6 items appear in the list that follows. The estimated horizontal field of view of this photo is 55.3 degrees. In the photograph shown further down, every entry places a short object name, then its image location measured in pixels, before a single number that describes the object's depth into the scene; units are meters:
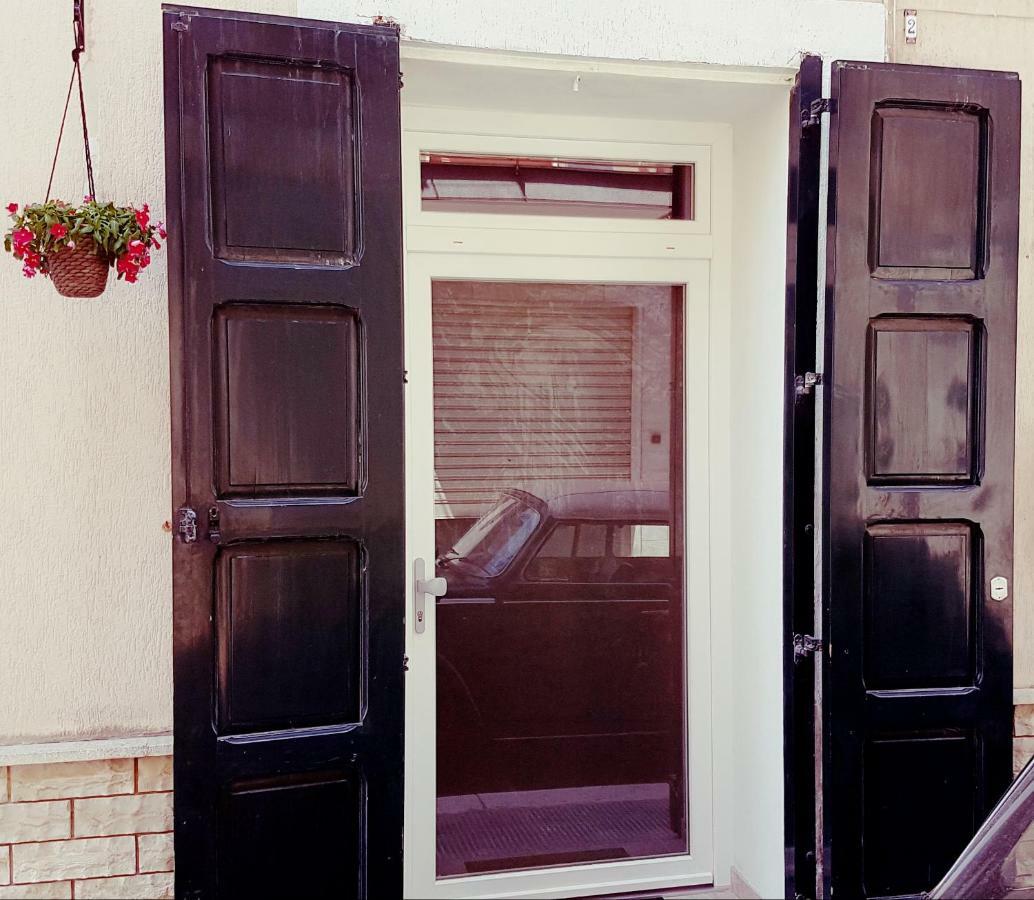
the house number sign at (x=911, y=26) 3.21
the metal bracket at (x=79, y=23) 2.78
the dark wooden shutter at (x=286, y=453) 2.65
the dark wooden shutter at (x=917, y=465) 3.02
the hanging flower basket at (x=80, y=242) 2.52
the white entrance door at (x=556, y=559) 3.46
